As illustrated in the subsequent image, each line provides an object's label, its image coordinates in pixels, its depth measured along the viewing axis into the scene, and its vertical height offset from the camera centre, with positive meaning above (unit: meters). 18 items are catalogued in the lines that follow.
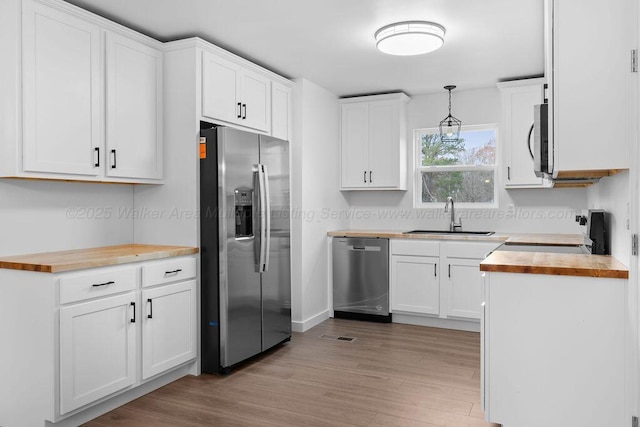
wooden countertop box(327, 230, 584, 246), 3.68 -0.24
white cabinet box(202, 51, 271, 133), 3.49 +0.93
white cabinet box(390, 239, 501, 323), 4.45 -0.65
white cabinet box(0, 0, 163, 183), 2.57 +0.70
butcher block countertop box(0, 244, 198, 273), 2.46 -0.27
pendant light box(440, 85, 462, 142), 5.12 +0.89
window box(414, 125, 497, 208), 5.15 +0.47
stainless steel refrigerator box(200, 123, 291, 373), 3.34 -0.25
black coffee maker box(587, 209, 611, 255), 2.67 -0.13
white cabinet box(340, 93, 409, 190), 5.17 +0.76
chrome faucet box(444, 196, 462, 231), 5.08 -0.13
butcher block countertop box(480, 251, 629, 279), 2.06 -0.25
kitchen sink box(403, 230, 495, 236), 4.80 -0.23
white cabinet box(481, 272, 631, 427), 2.05 -0.64
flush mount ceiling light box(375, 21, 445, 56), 3.22 +1.20
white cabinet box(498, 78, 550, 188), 4.54 +0.79
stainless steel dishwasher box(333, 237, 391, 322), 4.84 -0.71
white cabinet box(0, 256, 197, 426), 2.42 -0.70
